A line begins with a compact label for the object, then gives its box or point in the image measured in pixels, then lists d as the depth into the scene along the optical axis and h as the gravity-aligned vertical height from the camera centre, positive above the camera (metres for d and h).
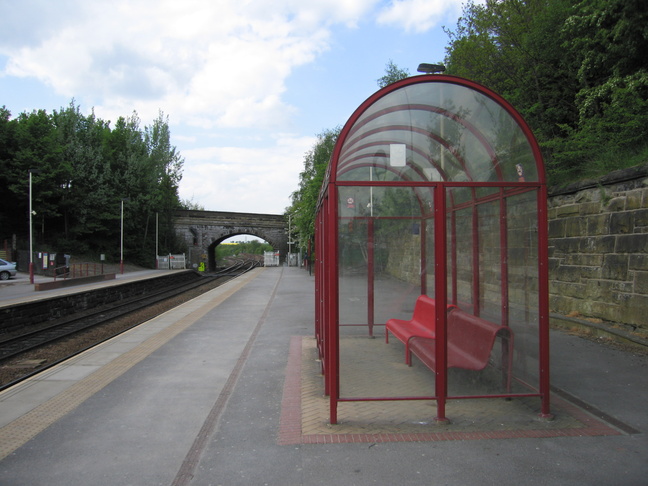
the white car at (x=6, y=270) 25.00 -0.74
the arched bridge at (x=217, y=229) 55.56 +3.03
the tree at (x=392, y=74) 30.73 +11.60
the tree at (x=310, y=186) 32.31 +5.66
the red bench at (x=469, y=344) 4.61 -0.99
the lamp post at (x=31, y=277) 22.45 -1.03
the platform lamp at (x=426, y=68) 5.42 +2.13
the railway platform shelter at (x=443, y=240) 4.36 +0.13
